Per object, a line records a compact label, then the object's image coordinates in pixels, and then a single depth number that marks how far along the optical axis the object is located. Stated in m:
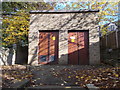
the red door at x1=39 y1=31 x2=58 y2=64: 7.89
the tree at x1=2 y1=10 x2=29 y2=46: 7.97
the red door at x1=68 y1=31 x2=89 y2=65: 7.78
